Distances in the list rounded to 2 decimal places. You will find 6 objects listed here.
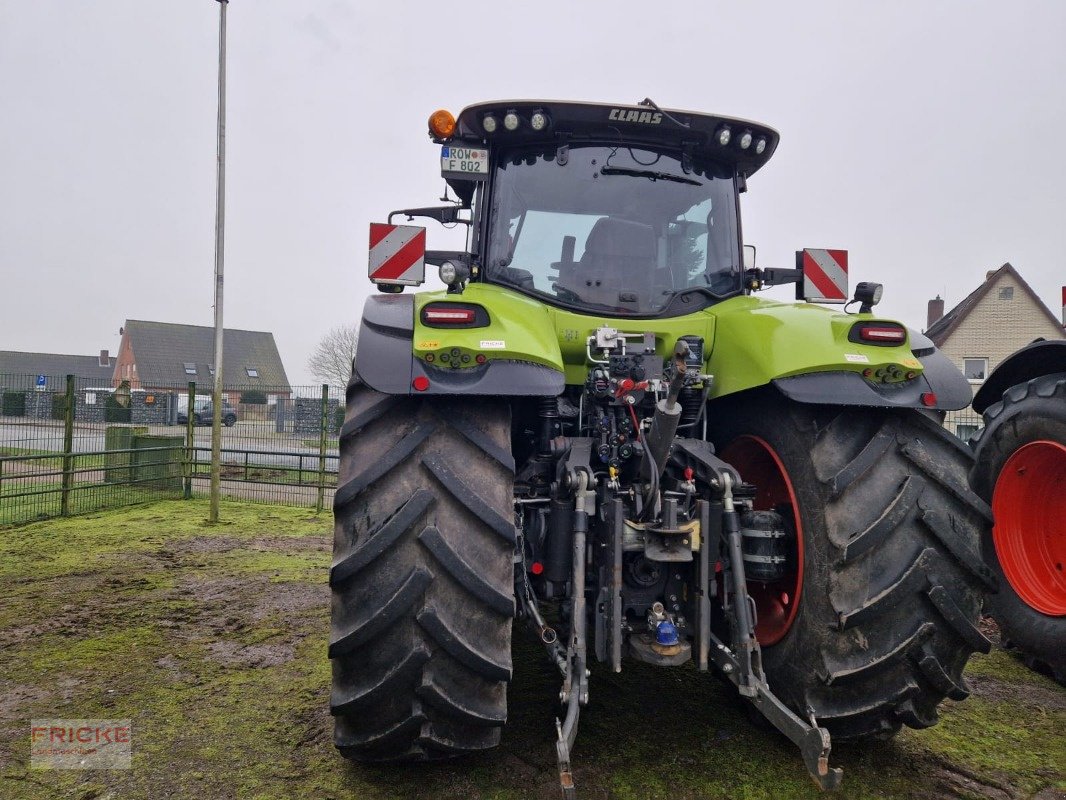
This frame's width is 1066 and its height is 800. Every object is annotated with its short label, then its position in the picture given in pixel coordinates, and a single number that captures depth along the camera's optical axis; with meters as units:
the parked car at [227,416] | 12.12
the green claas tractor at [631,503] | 2.12
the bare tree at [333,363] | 35.47
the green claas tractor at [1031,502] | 3.50
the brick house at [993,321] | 23.62
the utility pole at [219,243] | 7.93
